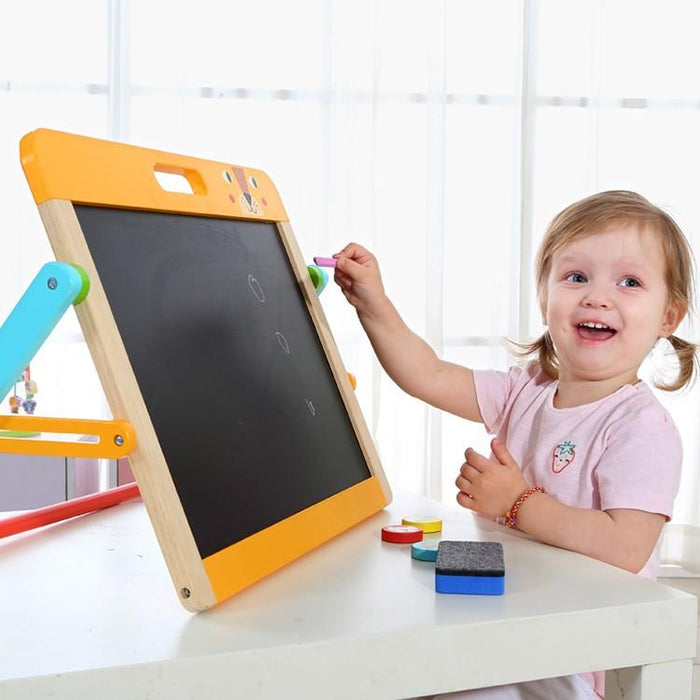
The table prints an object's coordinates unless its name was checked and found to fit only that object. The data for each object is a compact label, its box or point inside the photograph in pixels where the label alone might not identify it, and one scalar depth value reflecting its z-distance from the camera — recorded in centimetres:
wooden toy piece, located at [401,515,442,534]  92
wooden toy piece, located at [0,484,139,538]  90
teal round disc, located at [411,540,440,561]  80
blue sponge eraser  72
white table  58
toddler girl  95
